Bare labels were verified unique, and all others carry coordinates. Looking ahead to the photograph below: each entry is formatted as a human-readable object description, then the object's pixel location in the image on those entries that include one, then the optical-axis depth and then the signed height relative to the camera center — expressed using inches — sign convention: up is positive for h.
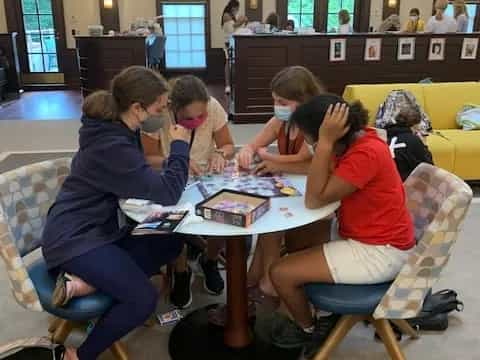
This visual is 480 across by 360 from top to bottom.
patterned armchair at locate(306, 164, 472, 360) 61.2 -33.0
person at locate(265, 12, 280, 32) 303.3 +2.0
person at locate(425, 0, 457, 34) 250.0 +0.2
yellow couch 142.3 -28.2
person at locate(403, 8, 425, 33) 258.7 -1.7
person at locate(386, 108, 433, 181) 109.8 -27.0
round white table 60.4 -31.6
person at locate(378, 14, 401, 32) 278.0 -1.2
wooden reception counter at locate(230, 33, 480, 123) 235.5 -18.9
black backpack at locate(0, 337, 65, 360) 65.4 -41.0
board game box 60.7 -22.3
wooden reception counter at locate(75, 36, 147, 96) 282.1 -16.8
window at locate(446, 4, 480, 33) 404.2 +7.3
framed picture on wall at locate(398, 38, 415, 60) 241.9 -11.8
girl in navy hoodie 63.8 -22.5
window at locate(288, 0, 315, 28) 392.2 +8.5
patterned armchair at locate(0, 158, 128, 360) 63.6 -28.8
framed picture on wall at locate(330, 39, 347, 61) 238.6 -11.9
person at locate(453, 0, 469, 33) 265.7 +3.8
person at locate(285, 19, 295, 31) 319.3 -1.7
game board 72.3 -23.4
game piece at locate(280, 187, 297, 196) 71.8 -23.3
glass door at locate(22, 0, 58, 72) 368.2 -7.5
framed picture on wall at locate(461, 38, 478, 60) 244.7 -12.5
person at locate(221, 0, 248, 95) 290.4 +2.2
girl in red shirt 63.4 -22.5
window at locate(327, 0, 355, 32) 392.2 +10.6
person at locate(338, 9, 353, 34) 273.2 +0.6
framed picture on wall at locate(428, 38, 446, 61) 242.8 -12.8
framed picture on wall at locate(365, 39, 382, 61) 239.8 -12.3
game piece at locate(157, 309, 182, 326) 85.9 -48.9
